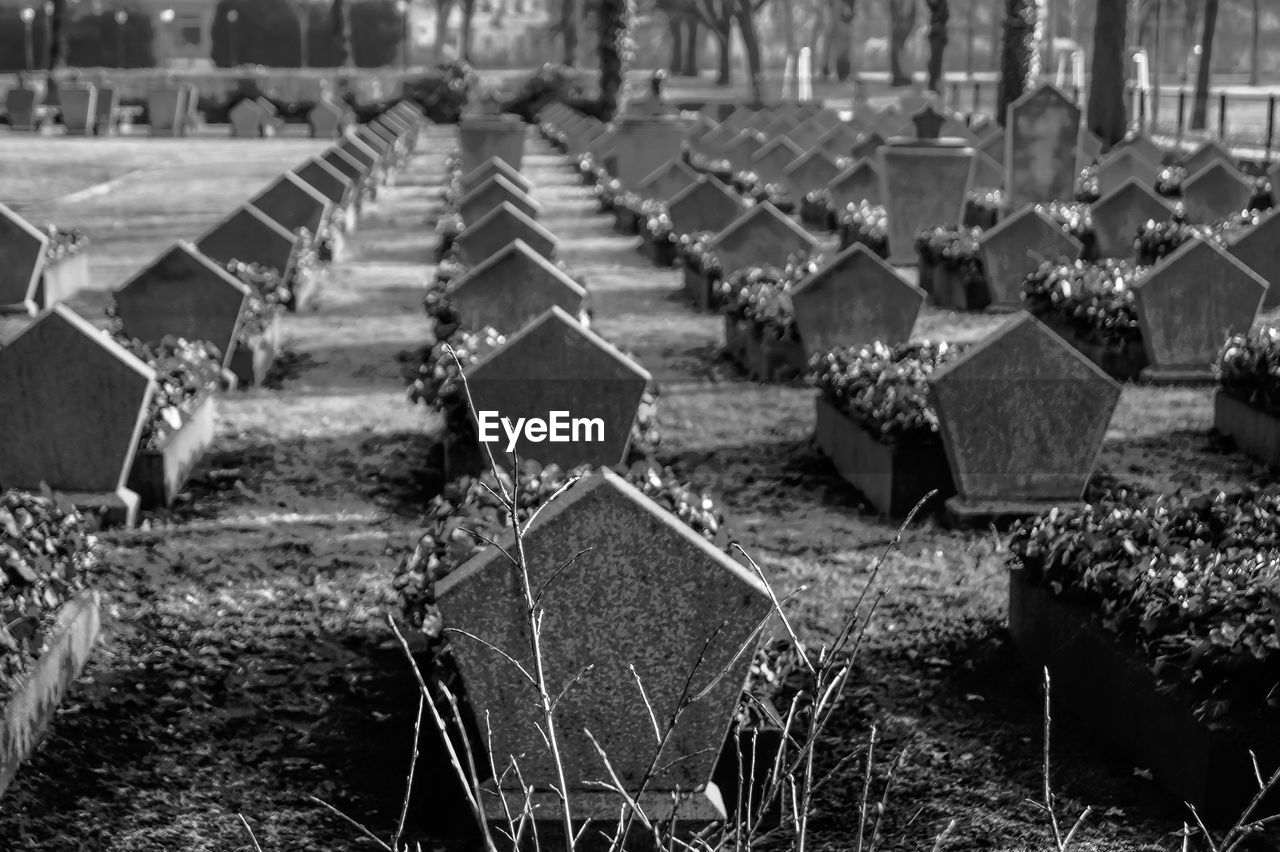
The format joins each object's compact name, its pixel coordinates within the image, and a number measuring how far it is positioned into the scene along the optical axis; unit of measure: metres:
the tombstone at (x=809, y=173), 22.41
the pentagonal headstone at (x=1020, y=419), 7.61
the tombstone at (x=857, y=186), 19.72
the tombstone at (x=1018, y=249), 14.04
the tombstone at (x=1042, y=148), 18.80
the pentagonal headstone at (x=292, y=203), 15.62
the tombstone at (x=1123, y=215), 15.91
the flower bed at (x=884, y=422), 8.12
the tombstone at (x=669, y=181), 20.88
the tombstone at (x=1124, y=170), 21.08
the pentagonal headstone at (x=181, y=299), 10.50
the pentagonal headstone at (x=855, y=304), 10.90
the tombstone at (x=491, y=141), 25.77
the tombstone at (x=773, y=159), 24.16
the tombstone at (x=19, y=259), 13.84
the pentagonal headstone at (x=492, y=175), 17.77
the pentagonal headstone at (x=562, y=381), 7.57
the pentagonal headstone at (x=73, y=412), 7.54
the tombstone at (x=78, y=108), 42.19
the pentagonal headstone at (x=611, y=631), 4.32
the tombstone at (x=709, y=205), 17.00
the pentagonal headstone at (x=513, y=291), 10.04
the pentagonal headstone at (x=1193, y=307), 10.72
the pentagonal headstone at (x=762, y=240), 13.73
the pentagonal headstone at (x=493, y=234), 12.75
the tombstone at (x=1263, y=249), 12.77
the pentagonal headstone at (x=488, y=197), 15.54
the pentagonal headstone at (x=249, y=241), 12.98
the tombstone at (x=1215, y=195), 17.30
